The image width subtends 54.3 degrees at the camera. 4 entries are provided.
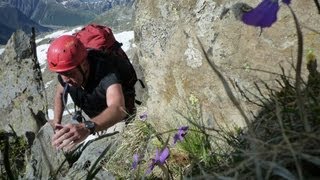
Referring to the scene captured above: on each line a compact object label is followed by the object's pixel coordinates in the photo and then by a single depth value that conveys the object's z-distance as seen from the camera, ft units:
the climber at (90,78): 12.79
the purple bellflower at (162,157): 5.31
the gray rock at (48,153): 9.57
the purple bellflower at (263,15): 2.53
